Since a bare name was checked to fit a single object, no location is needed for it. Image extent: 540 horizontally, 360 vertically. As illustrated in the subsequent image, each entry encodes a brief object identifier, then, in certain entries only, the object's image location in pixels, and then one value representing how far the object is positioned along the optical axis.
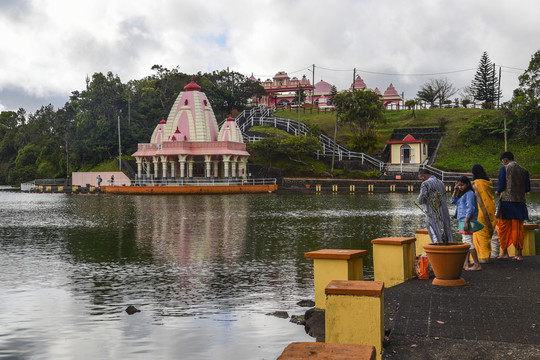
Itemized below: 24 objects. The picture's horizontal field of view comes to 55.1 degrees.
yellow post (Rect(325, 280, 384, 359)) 5.00
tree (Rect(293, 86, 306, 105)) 92.94
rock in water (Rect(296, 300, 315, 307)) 8.42
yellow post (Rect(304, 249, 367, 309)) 7.01
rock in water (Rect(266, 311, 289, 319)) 7.83
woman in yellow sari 9.33
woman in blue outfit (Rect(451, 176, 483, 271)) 8.92
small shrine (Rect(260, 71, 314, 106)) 104.64
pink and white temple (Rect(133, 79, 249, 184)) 54.53
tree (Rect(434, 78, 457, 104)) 90.44
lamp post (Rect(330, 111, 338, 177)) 57.34
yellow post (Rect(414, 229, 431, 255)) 10.37
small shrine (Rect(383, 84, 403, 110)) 95.16
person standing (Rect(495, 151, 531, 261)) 9.99
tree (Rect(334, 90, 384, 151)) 60.19
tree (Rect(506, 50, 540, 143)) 55.31
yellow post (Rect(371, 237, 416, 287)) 8.38
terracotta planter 7.39
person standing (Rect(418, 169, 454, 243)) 8.30
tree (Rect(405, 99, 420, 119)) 77.38
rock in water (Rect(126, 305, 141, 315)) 8.17
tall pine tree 84.25
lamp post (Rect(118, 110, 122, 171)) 63.08
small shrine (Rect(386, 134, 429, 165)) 58.03
